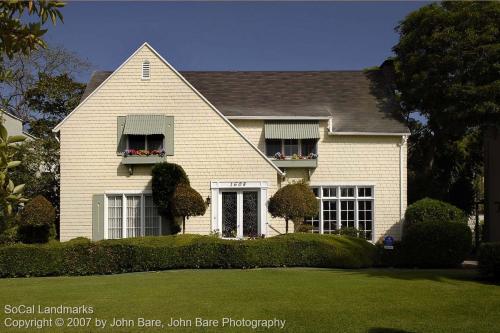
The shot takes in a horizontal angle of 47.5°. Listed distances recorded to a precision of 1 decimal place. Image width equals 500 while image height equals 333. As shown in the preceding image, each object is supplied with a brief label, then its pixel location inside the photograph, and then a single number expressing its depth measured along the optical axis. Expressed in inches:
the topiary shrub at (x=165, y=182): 901.8
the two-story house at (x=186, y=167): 940.6
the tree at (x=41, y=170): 1101.1
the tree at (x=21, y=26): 176.7
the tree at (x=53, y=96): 1354.5
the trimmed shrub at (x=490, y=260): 589.9
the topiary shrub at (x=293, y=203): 845.8
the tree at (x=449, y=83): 993.5
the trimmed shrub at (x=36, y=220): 872.9
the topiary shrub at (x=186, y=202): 863.1
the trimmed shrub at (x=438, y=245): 724.7
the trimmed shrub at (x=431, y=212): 916.0
